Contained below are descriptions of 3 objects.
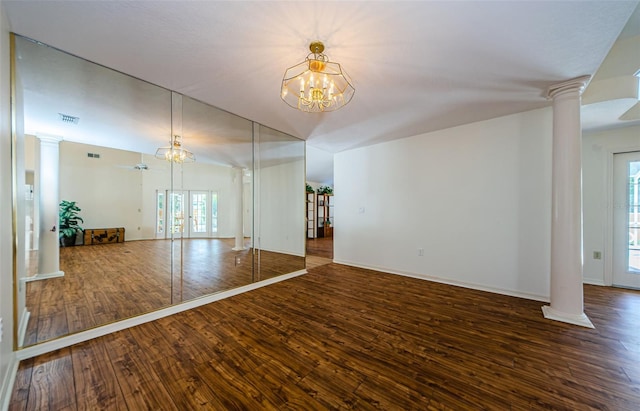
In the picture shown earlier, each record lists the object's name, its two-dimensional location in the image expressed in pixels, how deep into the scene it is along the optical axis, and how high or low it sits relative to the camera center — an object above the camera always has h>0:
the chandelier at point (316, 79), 1.95 +1.22
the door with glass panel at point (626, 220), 3.58 -0.22
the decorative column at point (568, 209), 2.52 -0.03
